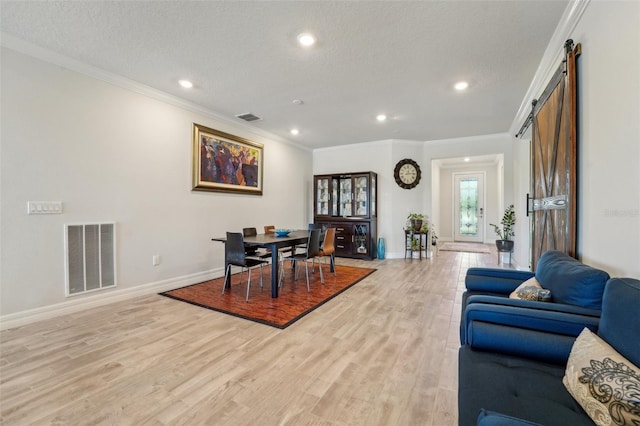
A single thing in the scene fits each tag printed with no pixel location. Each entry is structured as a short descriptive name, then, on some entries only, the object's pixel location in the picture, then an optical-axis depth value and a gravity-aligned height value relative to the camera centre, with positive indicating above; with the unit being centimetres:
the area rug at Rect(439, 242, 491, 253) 749 -105
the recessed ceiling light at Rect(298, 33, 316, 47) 253 +157
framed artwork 430 +81
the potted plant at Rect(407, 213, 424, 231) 612 -20
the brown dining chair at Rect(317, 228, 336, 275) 431 -52
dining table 337 -40
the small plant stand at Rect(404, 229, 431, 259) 619 -70
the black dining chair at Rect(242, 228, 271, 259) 402 -61
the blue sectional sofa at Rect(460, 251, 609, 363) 128 -51
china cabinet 628 +4
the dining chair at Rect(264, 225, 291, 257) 453 -34
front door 932 +13
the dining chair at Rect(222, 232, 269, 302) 346 -55
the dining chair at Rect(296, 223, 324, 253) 497 -29
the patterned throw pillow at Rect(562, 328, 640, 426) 86 -58
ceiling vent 463 +158
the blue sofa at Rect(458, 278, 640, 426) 95 -68
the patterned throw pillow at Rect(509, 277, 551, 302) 166 -50
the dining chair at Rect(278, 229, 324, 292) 391 -55
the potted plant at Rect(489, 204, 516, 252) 539 -36
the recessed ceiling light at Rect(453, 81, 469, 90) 347 +157
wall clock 632 +83
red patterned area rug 292 -107
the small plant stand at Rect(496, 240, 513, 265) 542 -68
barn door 217 +43
